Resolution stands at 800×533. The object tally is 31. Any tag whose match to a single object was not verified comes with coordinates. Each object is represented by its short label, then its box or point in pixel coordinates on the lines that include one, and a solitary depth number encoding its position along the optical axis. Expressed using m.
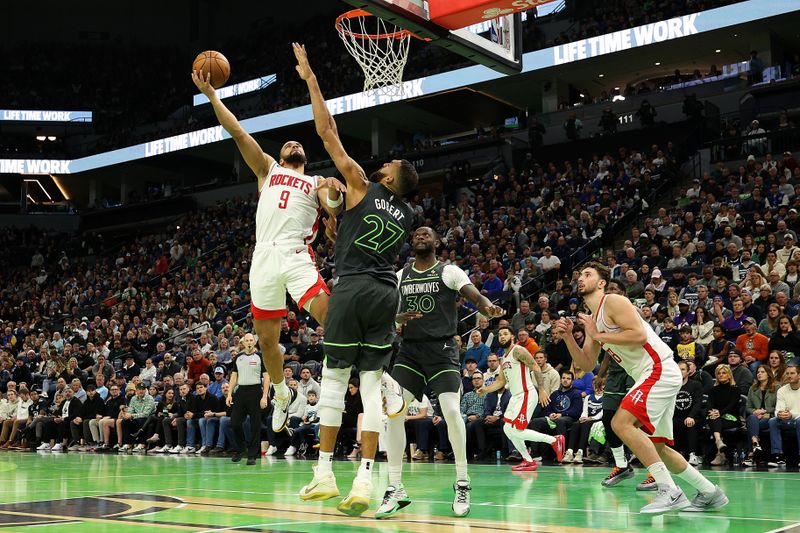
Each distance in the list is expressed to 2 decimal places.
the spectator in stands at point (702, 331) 12.91
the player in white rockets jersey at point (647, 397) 6.29
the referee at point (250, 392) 12.21
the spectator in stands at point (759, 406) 11.12
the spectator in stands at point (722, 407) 11.22
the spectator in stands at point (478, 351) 14.34
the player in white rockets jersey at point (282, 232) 6.82
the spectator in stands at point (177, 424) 16.47
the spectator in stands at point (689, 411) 11.27
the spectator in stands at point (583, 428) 12.20
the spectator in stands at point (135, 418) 17.42
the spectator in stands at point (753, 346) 12.03
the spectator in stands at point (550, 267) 18.09
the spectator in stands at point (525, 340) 12.29
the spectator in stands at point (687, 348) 12.06
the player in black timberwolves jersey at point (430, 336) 6.42
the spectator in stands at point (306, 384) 14.82
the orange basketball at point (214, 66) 7.31
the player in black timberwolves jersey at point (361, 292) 5.91
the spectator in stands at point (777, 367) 11.27
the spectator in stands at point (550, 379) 13.14
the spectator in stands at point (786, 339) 11.84
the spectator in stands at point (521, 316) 15.33
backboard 9.37
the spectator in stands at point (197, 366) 17.61
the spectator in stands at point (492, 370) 13.47
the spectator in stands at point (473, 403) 13.33
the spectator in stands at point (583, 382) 12.59
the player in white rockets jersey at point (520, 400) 11.23
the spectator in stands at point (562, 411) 12.49
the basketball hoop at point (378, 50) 11.27
